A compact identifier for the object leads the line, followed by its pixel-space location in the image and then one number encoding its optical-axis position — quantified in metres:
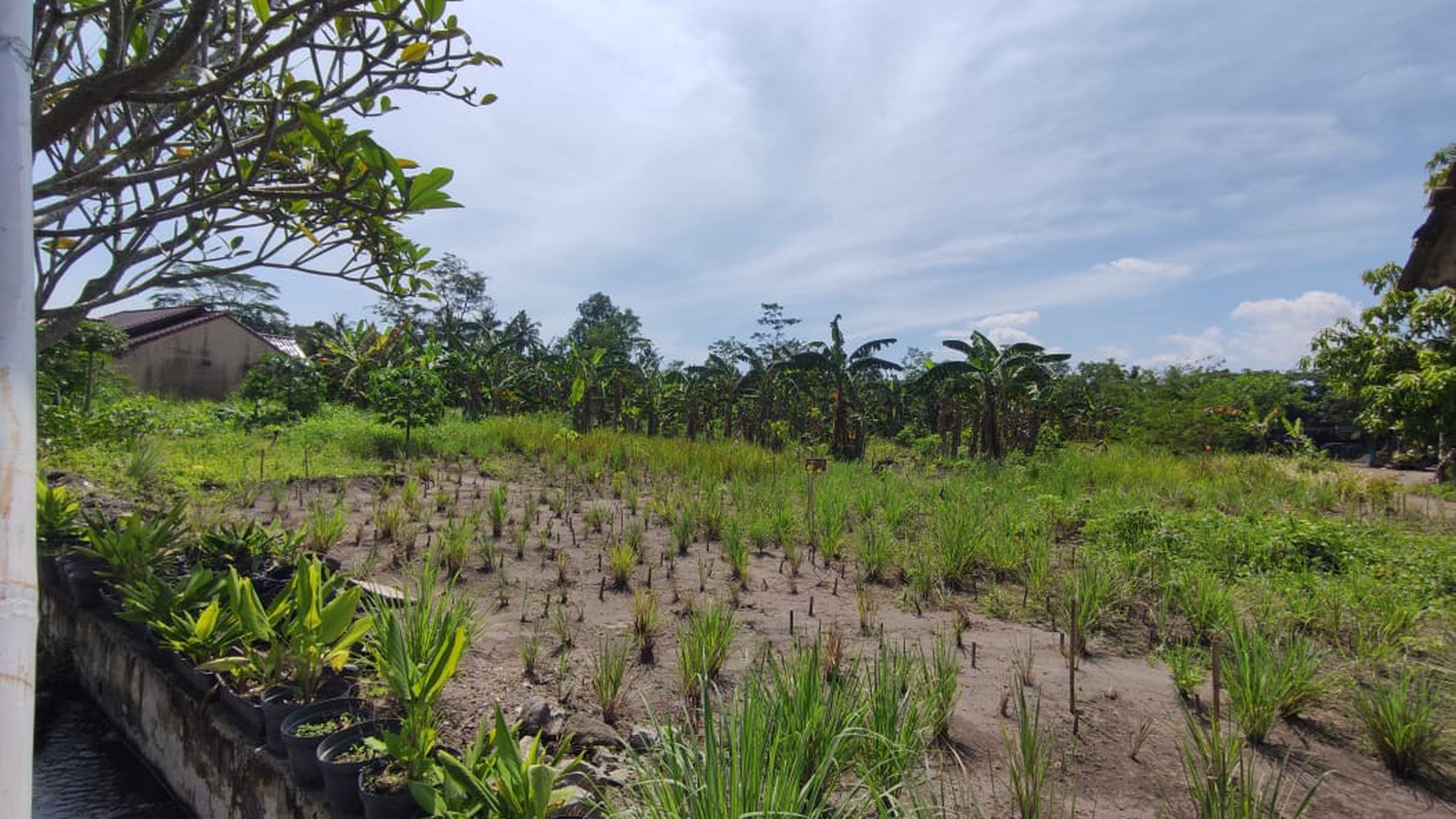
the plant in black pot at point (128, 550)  3.89
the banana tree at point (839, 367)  17.08
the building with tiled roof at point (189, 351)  23.45
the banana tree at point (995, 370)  16.77
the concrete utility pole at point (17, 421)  0.83
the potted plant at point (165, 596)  3.36
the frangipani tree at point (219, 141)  2.19
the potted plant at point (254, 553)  4.39
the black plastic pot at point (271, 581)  4.11
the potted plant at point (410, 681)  2.09
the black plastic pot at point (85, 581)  4.19
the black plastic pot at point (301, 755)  2.37
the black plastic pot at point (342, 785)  2.20
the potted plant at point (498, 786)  1.84
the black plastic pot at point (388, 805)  2.05
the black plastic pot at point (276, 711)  2.58
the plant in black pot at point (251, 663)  2.77
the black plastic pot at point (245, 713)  2.72
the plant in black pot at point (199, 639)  3.05
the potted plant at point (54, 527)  4.83
